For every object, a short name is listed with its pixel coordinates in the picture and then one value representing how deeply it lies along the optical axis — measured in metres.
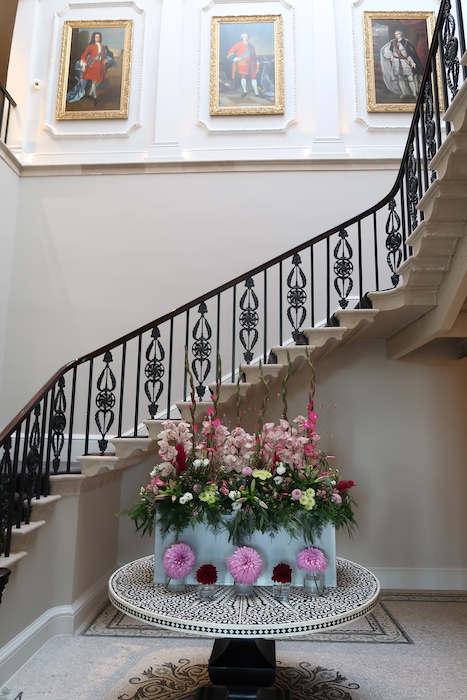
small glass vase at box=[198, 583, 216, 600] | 2.09
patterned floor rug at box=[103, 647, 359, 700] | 2.77
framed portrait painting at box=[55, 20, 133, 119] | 6.38
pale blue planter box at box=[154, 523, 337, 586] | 2.27
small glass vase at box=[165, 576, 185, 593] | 2.20
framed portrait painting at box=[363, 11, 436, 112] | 6.24
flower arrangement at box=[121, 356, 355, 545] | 2.22
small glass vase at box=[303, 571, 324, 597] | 2.17
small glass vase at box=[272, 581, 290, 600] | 2.09
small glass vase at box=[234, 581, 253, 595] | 2.13
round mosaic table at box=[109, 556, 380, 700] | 1.84
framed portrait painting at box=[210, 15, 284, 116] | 6.27
